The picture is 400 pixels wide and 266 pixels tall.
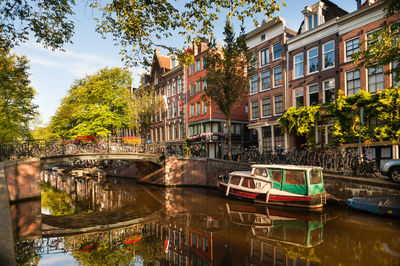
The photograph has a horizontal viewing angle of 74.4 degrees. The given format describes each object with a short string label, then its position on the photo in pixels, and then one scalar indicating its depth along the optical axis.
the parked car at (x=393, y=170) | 12.16
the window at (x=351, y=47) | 19.01
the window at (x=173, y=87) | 38.03
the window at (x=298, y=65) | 22.72
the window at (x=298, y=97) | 22.55
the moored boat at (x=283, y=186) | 13.86
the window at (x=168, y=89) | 39.16
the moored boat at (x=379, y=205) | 11.12
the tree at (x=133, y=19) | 6.83
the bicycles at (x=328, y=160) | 14.17
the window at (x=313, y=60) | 21.63
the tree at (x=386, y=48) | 9.94
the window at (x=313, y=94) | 21.53
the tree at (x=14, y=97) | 19.86
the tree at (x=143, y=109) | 32.10
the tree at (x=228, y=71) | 20.42
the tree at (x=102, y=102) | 28.83
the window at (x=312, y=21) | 21.87
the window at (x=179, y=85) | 36.77
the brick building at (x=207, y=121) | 30.20
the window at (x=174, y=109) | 37.41
